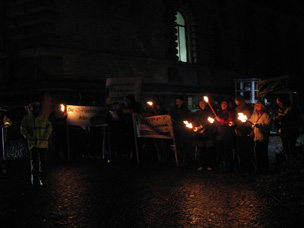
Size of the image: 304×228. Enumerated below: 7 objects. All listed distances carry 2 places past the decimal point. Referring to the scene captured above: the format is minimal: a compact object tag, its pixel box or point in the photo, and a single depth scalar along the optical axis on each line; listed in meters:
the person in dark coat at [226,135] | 8.60
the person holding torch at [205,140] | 9.05
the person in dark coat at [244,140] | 8.30
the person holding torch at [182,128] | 9.74
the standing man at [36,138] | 7.62
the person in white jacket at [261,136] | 8.03
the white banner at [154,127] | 9.84
